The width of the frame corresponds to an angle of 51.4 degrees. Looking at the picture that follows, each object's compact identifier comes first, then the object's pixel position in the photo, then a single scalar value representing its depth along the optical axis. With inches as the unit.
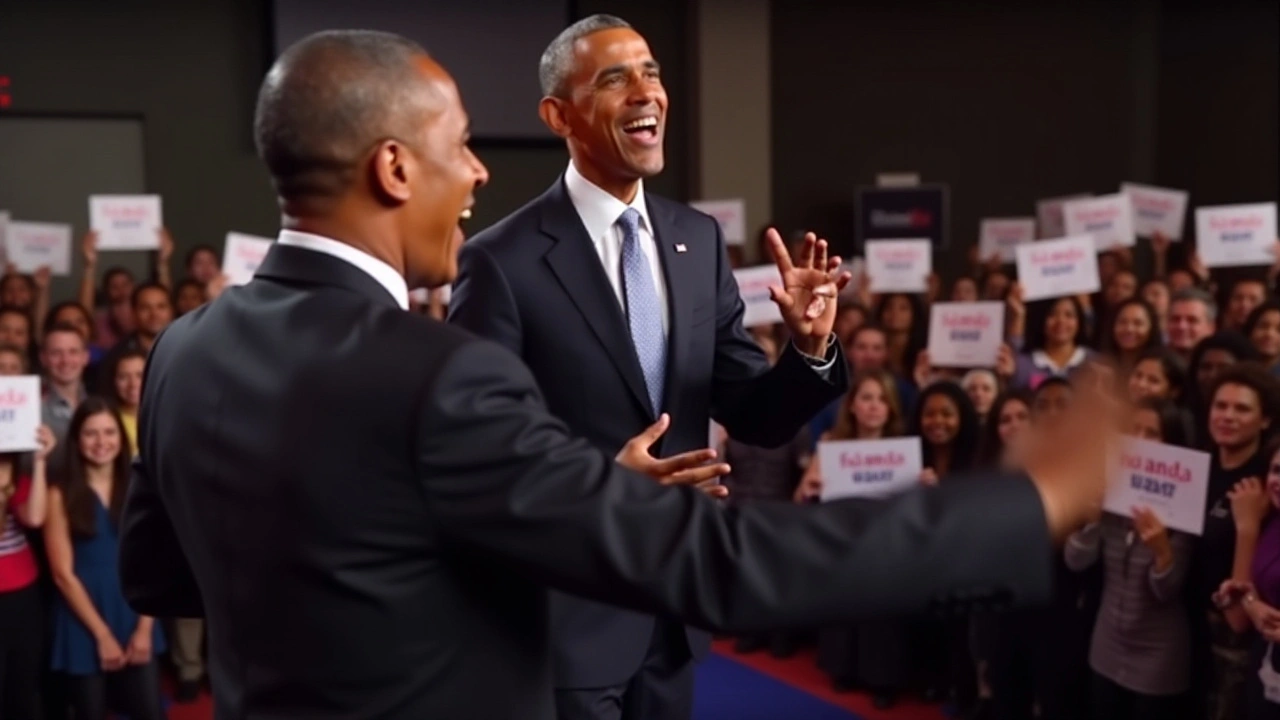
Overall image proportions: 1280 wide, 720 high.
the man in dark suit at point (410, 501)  42.3
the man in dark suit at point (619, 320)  77.6
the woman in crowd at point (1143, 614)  140.5
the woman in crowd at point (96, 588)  158.7
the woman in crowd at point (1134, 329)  197.0
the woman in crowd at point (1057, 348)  212.5
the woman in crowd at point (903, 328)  243.4
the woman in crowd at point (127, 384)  183.6
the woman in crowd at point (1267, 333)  181.0
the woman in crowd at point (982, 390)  196.1
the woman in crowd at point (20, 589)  154.1
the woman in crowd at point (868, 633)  185.2
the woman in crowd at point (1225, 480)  137.5
